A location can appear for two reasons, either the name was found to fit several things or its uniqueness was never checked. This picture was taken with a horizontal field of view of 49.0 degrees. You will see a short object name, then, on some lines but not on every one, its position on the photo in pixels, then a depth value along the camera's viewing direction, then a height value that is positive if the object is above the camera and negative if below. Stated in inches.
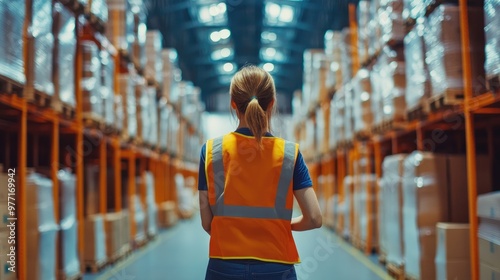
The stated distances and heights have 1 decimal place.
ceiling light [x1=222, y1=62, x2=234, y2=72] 1007.6 +208.5
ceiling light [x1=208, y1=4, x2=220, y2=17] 687.1 +214.1
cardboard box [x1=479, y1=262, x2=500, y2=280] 148.1 -28.2
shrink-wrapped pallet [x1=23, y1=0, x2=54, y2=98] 173.9 +44.6
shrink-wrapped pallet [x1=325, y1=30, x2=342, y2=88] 398.9 +86.7
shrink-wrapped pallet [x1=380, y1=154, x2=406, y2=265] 233.0 -14.5
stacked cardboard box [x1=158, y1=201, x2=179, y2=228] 487.5 -31.1
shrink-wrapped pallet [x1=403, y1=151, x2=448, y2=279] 199.9 -11.3
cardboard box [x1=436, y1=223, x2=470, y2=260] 179.6 -23.2
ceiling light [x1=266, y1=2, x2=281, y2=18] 681.0 +212.5
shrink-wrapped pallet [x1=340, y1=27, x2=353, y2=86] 371.2 +83.4
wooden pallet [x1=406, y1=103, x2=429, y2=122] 206.4 +23.9
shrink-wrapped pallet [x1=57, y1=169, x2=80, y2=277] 215.3 -17.7
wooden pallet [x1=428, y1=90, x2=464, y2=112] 182.5 +24.7
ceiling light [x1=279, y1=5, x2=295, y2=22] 696.4 +212.0
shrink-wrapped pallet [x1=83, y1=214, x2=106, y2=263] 255.8 -27.1
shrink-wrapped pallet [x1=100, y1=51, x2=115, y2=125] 269.0 +46.8
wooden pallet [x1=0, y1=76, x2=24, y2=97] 151.9 +28.2
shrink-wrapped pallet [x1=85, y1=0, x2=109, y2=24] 251.5 +81.7
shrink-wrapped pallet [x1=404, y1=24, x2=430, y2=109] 207.9 +40.3
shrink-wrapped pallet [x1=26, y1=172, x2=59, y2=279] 176.1 -14.9
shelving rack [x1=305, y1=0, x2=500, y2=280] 171.5 +19.1
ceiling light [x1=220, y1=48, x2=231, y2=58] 908.6 +212.0
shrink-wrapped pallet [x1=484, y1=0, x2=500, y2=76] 152.0 +38.5
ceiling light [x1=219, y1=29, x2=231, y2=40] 789.5 +212.2
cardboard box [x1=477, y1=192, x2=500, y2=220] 150.9 -9.9
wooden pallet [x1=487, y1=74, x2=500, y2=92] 153.0 +24.8
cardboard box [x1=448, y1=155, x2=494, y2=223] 202.2 -5.8
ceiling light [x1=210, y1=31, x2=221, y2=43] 806.2 +211.9
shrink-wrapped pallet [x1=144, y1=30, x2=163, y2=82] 430.9 +100.4
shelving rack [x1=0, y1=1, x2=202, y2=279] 167.9 +19.9
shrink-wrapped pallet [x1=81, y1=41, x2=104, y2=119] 246.7 +45.8
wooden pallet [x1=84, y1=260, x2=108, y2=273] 256.8 -39.5
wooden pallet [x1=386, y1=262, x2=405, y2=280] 228.1 -41.7
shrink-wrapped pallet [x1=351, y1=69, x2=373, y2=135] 312.2 +42.9
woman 71.0 -2.1
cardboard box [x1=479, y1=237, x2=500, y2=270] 147.7 -22.7
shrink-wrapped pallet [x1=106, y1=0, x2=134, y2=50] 316.5 +92.2
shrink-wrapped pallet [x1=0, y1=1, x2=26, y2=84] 148.9 +40.5
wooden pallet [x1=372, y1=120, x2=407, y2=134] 248.2 +22.8
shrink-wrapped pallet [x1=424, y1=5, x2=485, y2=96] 183.9 +42.0
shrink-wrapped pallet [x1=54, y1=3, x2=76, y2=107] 204.8 +49.3
